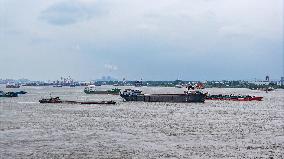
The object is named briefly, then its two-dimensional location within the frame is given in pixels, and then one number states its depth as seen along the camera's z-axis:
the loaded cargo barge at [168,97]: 149.88
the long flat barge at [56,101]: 147.21
